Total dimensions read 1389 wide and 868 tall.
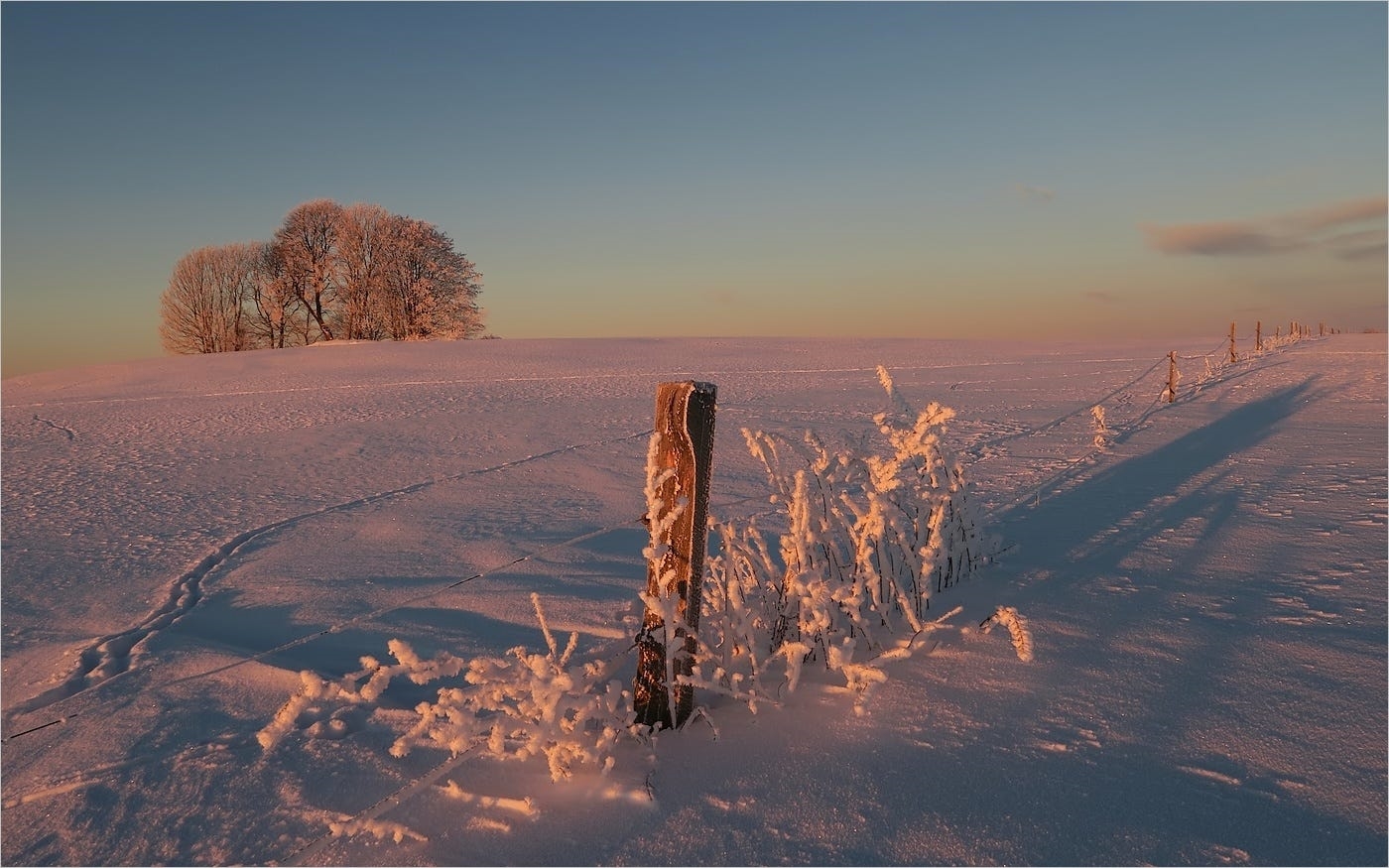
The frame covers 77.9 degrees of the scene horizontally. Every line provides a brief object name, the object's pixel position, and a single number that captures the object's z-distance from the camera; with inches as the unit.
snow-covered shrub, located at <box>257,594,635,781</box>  102.2
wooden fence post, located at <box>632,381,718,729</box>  114.4
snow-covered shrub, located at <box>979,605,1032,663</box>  120.7
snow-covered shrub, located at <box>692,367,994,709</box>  126.2
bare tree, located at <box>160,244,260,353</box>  1453.0
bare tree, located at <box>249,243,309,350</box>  1454.2
